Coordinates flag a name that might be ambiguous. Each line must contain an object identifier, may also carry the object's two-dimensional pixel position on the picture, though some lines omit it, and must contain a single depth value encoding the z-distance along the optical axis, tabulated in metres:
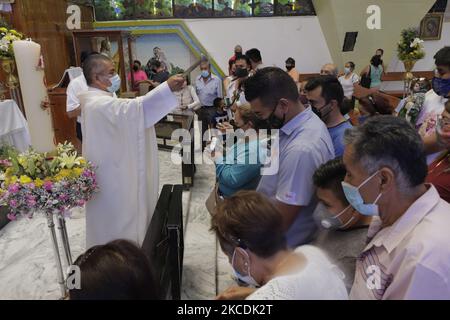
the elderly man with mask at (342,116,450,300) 0.96
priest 2.24
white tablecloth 3.77
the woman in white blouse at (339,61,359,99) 7.09
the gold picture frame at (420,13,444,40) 10.41
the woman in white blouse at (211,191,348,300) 0.98
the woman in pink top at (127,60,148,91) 8.37
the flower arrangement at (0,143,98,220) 1.93
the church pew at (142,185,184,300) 1.93
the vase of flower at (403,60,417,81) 6.16
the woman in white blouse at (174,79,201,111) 5.92
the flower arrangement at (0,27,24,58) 3.36
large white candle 2.56
